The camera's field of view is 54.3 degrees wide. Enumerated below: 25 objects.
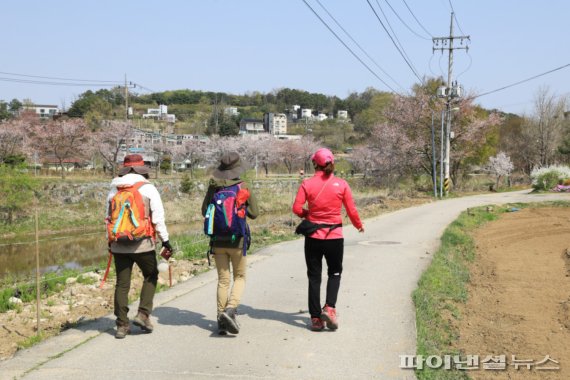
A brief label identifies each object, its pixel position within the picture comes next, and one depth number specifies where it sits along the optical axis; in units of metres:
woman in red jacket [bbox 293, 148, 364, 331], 6.00
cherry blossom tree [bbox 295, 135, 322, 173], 89.62
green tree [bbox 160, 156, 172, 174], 69.00
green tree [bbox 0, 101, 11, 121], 80.58
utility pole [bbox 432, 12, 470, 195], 36.78
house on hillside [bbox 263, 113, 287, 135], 146.62
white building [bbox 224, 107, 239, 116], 136.75
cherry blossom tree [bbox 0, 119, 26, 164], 54.52
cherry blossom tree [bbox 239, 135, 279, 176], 87.25
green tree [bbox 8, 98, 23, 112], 103.14
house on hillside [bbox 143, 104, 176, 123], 135.60
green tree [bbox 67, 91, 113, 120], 89.62
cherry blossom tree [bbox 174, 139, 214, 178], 79.69
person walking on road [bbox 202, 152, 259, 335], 5.86
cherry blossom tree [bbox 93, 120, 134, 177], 60.03
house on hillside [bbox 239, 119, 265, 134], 137.34
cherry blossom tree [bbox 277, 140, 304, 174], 89.94
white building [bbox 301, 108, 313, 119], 172.94
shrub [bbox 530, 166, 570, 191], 36.50
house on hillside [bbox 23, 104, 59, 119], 163.57
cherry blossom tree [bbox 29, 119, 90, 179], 60.72
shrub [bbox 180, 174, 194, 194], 46.78
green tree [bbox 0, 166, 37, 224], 32.12
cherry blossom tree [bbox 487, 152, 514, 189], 54.25
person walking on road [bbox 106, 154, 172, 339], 5.77
